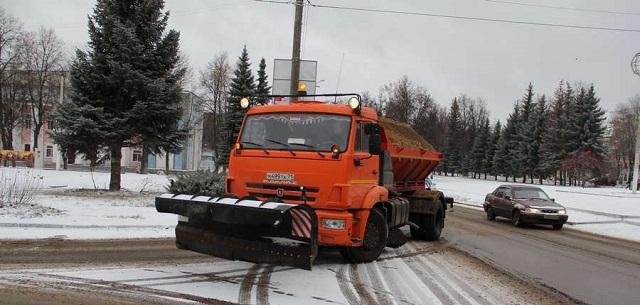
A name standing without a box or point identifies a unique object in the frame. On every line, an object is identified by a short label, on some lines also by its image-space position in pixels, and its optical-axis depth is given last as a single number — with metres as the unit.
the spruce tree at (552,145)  65.44
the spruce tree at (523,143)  73.75
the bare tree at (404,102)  73.19
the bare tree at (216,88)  59.47
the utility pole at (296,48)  16.30
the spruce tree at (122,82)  18.45
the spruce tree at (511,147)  76.69
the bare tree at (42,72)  57.53
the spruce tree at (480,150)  90.06
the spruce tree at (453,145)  98.12
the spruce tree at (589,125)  61.25
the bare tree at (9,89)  51.00
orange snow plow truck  6.84
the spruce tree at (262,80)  44.41
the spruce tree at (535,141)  72.62
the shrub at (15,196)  13.16
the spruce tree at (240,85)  43.47
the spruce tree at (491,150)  86.94
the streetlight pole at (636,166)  40.83
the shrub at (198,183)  16.23
